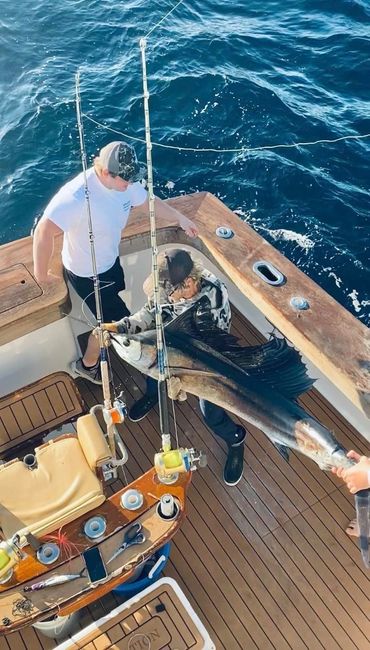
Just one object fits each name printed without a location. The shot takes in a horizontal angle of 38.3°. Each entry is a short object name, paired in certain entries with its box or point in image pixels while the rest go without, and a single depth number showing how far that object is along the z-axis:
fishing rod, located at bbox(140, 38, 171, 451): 3.07
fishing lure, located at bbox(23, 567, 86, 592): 2.86
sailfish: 3.37
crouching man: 3.18
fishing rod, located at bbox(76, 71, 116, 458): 3.21
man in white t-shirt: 3.35
